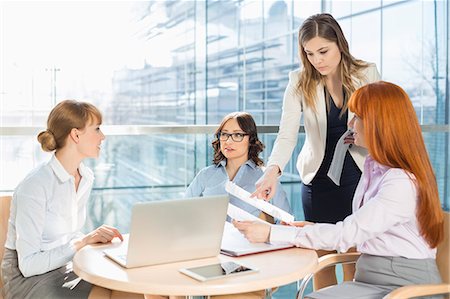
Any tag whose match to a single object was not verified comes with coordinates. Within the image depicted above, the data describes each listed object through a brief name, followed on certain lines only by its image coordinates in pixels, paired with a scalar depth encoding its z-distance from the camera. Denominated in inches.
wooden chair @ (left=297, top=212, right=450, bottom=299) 91.9
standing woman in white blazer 111.0
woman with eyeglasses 128.0
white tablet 74.9
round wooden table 71.8
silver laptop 75.6
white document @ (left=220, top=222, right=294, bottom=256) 86.4
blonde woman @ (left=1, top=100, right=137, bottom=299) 90.7
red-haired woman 83.9
